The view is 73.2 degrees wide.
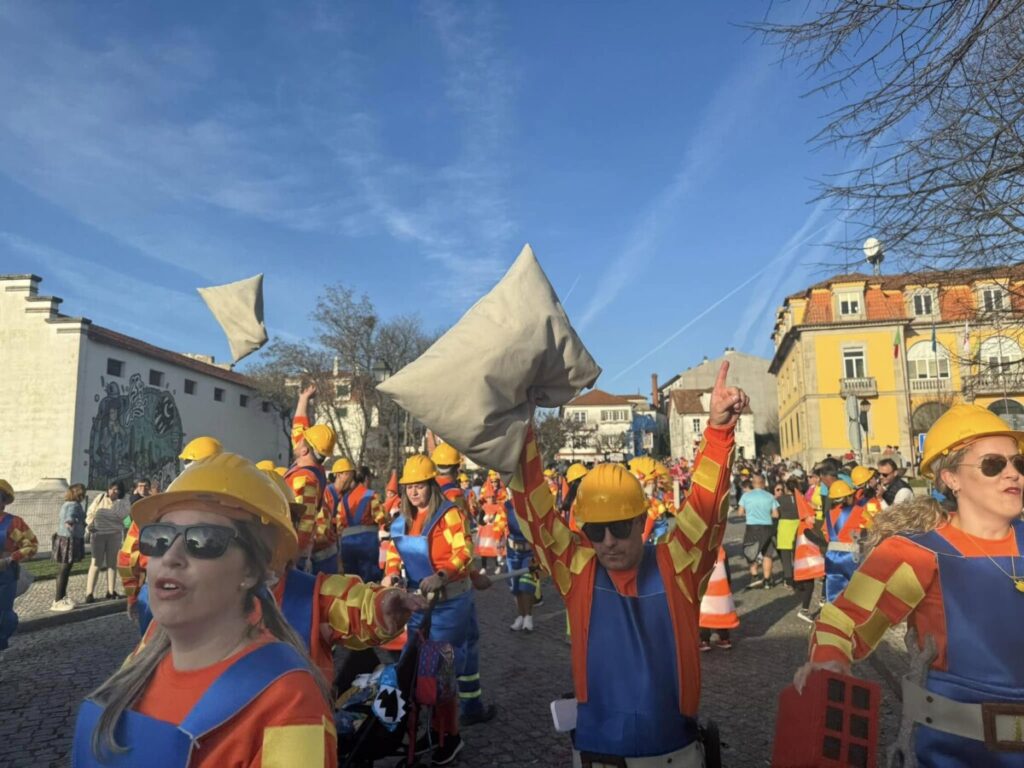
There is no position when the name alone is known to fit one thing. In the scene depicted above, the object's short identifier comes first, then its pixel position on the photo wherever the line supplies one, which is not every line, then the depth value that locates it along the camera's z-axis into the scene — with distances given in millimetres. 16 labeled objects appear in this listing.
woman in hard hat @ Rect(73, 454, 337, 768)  1528
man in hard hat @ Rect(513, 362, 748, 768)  2568
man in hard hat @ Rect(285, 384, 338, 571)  5742
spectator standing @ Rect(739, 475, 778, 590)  11898
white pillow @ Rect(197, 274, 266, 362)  3613
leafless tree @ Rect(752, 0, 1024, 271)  4160
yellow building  41406
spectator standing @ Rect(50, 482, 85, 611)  10555
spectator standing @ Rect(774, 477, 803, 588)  11352
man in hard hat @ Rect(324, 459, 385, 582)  8320
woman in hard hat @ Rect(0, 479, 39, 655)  6562
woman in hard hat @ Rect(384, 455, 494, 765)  5062
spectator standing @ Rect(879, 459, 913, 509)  8867
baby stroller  3316
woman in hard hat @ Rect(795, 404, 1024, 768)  2324
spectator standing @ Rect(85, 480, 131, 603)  11312
